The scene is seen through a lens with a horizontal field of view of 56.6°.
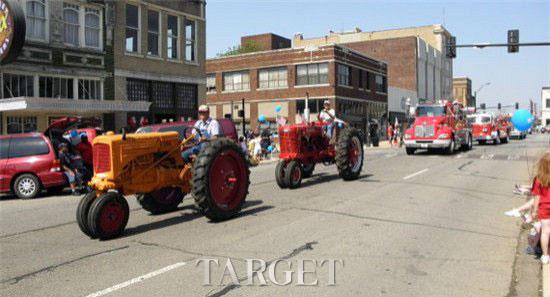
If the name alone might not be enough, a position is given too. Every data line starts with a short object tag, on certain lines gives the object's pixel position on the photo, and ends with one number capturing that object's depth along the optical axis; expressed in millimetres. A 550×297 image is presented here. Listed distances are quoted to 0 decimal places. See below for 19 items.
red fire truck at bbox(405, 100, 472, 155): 23734
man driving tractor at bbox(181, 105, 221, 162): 8664
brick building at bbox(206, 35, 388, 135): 44625
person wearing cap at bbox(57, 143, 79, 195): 13438
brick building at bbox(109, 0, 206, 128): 24781
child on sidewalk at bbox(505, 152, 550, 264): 5863
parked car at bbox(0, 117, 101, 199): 13242
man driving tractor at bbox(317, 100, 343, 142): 13477
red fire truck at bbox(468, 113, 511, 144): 33656
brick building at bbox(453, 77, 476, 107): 115875
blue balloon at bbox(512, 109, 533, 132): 11984
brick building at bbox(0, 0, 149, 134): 20109
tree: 75525
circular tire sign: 17469
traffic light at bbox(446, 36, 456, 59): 29359
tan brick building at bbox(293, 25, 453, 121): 64250
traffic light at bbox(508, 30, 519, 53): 27312
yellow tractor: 7230
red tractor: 12344
